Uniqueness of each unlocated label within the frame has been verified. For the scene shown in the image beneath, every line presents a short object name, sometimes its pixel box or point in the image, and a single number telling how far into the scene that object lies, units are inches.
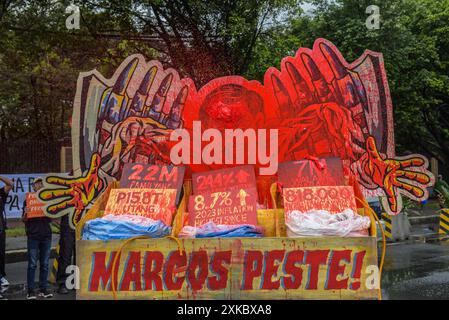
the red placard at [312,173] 193.2
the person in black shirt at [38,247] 295.1
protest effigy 156.5
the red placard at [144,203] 187.3
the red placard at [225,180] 195.6
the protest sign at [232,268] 155.7
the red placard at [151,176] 199.0
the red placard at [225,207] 181.0
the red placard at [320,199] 181.6
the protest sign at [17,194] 497.4
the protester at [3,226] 306.7
